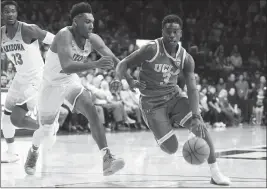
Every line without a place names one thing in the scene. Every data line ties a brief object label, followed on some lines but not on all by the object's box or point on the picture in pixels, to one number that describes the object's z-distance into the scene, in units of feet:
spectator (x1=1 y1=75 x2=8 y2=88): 41.50
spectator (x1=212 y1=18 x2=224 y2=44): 75.41
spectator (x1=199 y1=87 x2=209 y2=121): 57.77
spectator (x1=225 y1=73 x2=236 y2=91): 66.54
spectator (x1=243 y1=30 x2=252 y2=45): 75.15
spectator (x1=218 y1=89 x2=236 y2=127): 61.93
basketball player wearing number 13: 23.68
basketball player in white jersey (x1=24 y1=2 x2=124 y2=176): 19.12
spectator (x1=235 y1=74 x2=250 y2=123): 66.33
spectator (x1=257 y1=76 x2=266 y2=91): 66.44
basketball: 19.88
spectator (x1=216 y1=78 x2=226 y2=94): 64.59
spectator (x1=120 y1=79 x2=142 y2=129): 51.01
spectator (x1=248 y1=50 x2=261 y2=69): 72.13
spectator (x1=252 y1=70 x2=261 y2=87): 68.10
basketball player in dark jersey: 20.65
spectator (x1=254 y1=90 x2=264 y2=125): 64.91
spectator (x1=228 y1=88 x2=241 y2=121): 65.21
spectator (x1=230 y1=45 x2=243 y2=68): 72.08
